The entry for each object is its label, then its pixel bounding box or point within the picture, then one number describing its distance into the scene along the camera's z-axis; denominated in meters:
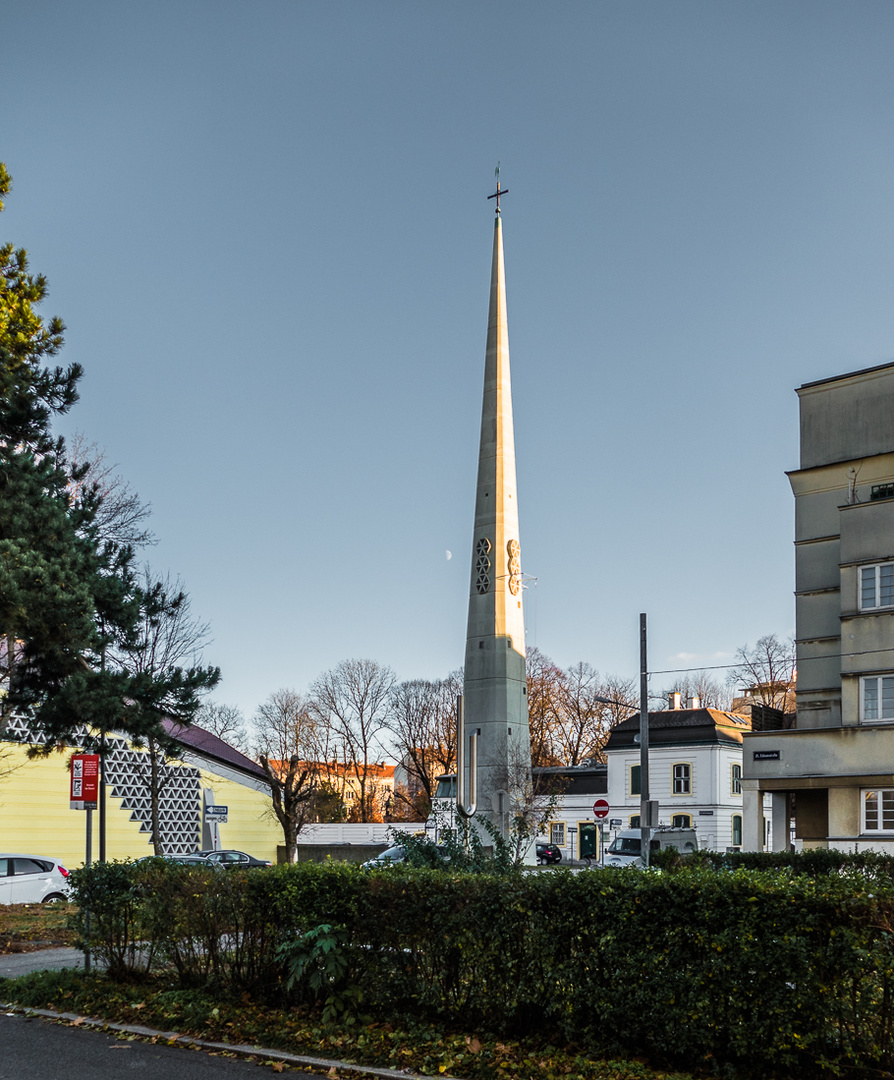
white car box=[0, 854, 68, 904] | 24.88
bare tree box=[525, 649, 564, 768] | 73.88
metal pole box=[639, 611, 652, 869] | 28.30
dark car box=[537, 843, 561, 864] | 54.24
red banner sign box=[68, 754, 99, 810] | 14.17
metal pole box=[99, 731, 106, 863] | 17.75
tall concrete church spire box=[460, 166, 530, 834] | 47.28
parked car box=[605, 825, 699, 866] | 39.69
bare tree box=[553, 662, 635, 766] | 75.81
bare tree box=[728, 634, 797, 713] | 66.82
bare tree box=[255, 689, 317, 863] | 70.12
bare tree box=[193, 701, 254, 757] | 71.12
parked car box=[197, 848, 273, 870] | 33.31
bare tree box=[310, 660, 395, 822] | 71.50
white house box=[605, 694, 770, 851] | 56.06
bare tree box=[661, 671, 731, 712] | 83.75
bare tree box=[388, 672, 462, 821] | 69.88
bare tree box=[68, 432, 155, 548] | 28.95
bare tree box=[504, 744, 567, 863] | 11.72
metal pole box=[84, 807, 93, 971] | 11.70
